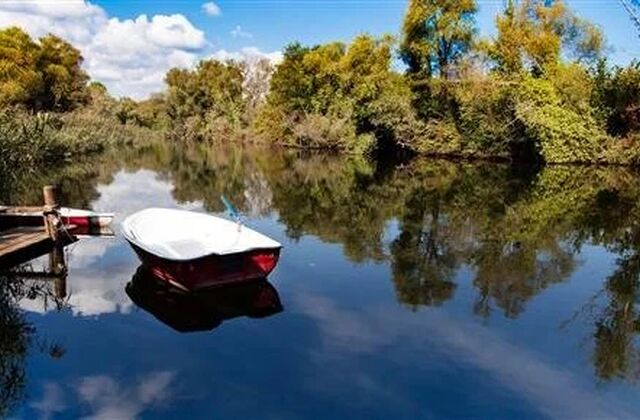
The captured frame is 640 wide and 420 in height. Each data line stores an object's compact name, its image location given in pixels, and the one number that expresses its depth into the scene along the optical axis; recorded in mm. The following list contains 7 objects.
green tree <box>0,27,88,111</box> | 45656
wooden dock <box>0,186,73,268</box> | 11789
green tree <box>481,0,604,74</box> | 35625
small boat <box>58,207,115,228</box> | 14945
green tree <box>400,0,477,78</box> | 39062
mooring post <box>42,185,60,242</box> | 12677
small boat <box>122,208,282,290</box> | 9289
